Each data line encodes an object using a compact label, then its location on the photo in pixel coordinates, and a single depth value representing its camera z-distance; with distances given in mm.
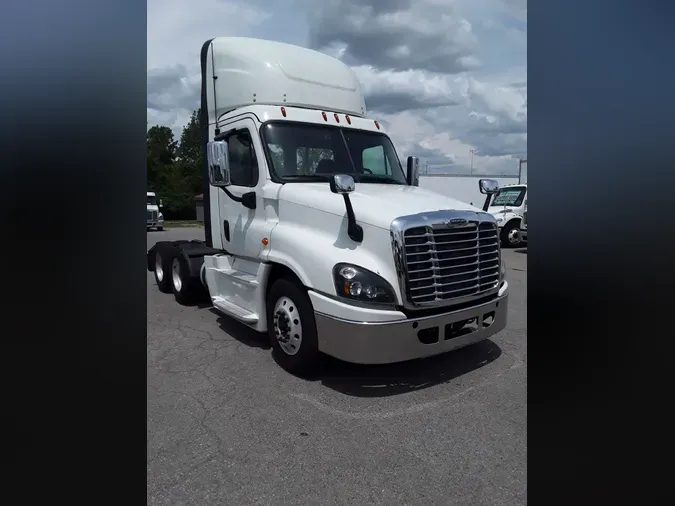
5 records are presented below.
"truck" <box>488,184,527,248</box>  15719
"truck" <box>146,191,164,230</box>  26969
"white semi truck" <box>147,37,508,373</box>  3883
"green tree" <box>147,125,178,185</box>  46956
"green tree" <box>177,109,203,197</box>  42719
